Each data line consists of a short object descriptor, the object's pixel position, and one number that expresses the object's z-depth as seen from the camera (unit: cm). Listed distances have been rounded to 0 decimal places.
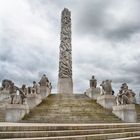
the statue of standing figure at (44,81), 2481
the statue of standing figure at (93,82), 2559
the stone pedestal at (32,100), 1723
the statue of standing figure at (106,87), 1906
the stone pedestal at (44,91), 2276
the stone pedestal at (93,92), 2397
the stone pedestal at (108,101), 1814
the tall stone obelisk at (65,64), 2986
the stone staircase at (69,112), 1390
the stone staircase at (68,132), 755
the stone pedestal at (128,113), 1535
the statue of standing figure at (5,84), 2238
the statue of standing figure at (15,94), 1443
